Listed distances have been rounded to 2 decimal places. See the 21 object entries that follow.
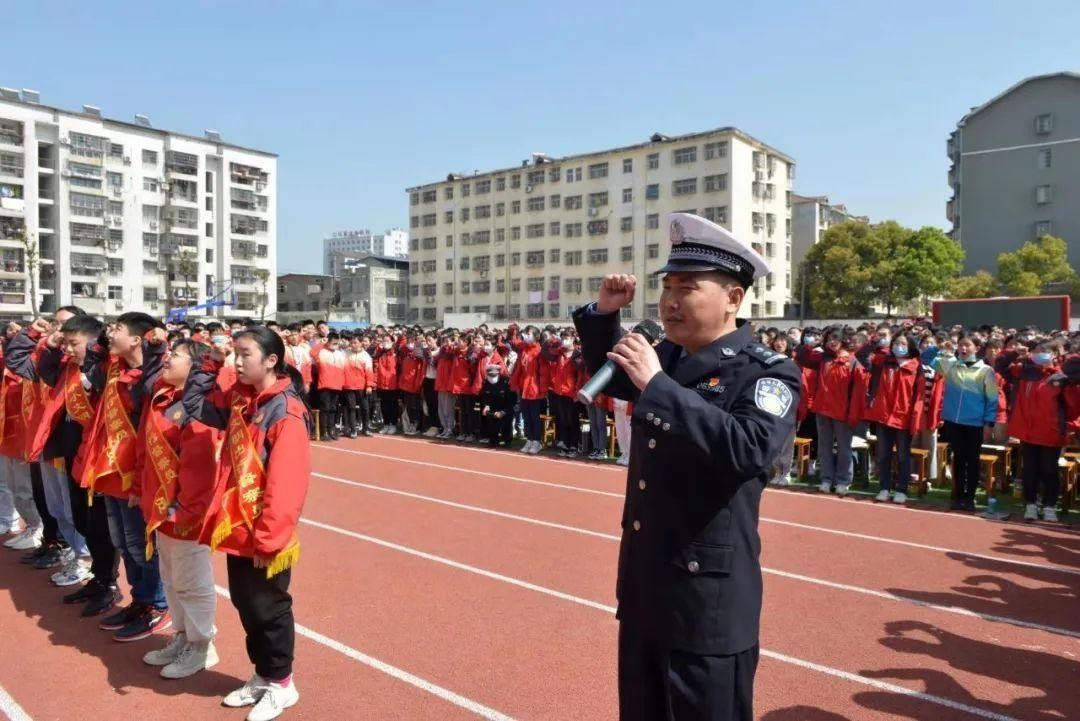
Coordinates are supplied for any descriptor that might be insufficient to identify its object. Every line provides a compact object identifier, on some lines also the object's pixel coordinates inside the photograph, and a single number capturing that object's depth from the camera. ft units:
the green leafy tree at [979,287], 130.62
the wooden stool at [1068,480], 29.22
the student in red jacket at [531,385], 44.70
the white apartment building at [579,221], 175.83
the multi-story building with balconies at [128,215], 178.19
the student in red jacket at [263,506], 12.39
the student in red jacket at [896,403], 30.83
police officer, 6.82
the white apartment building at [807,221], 230.48
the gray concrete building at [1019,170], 150.61
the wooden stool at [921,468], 32.19
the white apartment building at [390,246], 643.04
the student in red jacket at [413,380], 51.72
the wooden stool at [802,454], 35.86
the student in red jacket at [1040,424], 26.84
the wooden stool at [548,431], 45.50
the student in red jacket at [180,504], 14.03
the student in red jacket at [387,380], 52.75
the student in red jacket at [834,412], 32.68
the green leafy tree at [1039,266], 125.70
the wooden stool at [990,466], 30.55
